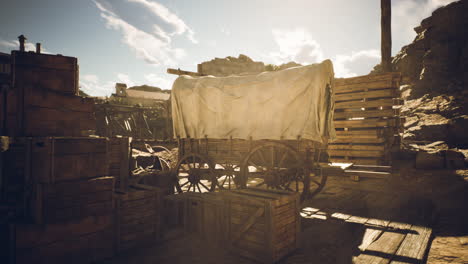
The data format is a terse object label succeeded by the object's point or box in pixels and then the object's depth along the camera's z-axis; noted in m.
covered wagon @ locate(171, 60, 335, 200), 5.00
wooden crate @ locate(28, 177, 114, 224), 2.72
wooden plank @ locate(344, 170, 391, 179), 4.31
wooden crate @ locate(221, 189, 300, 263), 3.07
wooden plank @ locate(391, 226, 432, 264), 3.06
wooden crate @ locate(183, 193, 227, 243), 3.72
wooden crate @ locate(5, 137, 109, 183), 2.82
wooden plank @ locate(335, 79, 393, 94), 7.70
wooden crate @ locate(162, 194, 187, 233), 4.35
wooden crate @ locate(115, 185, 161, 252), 3.38
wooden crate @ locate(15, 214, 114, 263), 2.62
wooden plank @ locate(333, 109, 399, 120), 7.67
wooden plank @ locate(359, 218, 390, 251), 3.58
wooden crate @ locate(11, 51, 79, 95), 2.96
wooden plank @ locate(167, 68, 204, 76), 7.87
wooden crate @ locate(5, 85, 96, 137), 2.93
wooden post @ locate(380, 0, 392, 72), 10.32
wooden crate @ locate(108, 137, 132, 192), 4.96
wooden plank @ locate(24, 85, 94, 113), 2.96
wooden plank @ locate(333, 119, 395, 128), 7.69
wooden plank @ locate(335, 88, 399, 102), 7.67
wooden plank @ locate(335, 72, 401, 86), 7.64
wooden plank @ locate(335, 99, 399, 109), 7.67
